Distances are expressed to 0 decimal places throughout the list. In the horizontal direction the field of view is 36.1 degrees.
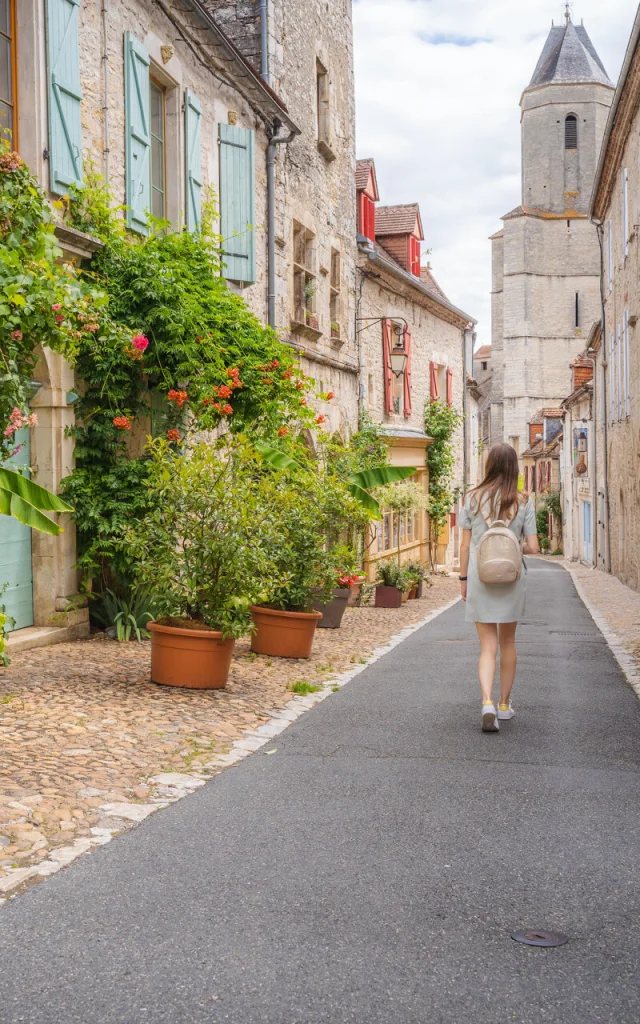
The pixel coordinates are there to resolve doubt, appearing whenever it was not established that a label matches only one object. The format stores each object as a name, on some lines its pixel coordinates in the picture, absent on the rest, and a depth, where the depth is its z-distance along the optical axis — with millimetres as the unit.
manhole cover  2861
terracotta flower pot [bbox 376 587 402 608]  15992
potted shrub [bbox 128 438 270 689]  6793
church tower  59812
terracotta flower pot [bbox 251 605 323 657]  8828
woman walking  5754
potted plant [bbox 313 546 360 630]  12031
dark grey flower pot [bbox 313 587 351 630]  12031
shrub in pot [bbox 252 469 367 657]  8812
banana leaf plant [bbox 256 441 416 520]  13406
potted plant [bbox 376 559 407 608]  16000
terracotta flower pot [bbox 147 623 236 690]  6754
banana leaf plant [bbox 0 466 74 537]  5512
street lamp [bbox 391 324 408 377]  18453
